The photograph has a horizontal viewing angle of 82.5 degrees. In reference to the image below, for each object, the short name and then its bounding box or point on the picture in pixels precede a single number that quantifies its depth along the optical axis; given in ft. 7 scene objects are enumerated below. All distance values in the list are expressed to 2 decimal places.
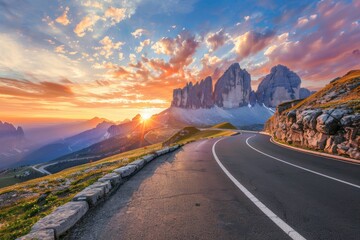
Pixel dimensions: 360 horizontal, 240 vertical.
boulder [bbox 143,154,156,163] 42.97
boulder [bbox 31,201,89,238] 13.41
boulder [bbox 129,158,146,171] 35.45
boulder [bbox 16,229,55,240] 12.07
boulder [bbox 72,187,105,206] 18.22
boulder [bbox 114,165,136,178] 28.76
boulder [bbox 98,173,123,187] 24.63
